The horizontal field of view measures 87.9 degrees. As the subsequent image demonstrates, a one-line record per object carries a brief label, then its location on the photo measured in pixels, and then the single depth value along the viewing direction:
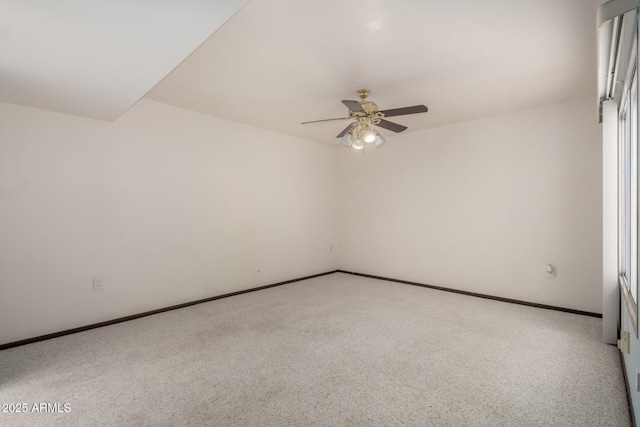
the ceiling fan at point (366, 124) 3.19
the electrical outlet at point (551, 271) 3.94
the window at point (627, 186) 1.99
